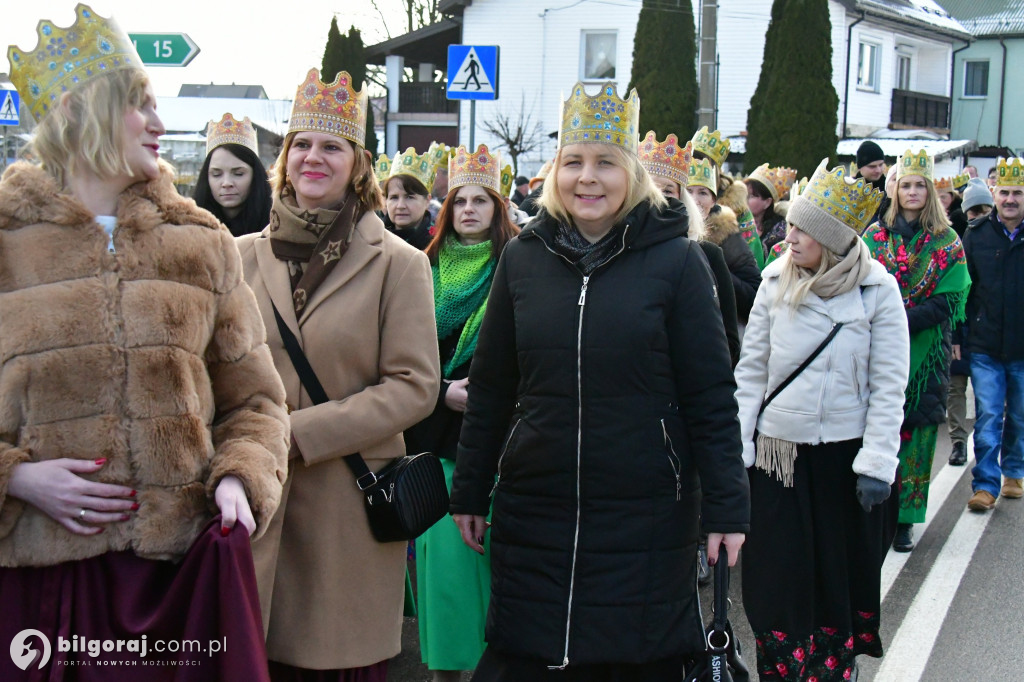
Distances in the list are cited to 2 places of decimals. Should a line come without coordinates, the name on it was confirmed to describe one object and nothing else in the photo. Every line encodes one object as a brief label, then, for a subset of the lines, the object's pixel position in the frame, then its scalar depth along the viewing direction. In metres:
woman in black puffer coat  3.29
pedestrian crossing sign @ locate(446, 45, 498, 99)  10.92
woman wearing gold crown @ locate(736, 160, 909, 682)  4.42
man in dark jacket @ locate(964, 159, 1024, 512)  8.19
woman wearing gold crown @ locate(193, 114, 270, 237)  5.44
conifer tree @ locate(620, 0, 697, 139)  28.22
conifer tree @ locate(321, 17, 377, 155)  32.12
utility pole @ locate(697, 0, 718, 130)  16.06
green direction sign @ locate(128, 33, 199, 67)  12.00
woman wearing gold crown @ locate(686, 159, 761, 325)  6.52
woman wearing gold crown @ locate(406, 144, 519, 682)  4.38
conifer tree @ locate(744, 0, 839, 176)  28.08
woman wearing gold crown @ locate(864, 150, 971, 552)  6.78
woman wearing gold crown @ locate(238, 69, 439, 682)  3.46
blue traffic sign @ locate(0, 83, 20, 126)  17.02
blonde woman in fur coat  2.43
